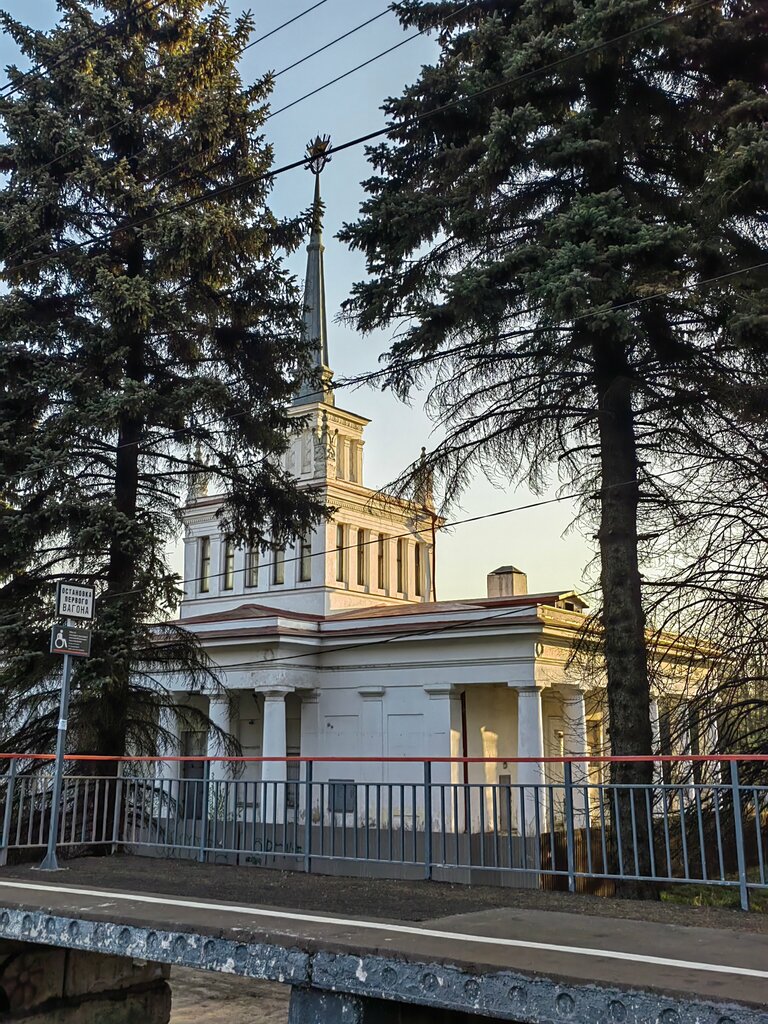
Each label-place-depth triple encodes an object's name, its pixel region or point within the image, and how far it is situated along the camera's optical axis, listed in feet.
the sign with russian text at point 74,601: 35.47
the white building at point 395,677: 90.43
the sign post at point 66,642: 34.01
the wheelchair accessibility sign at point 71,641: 34.68
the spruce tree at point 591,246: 36.86
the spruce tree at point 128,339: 48.14
